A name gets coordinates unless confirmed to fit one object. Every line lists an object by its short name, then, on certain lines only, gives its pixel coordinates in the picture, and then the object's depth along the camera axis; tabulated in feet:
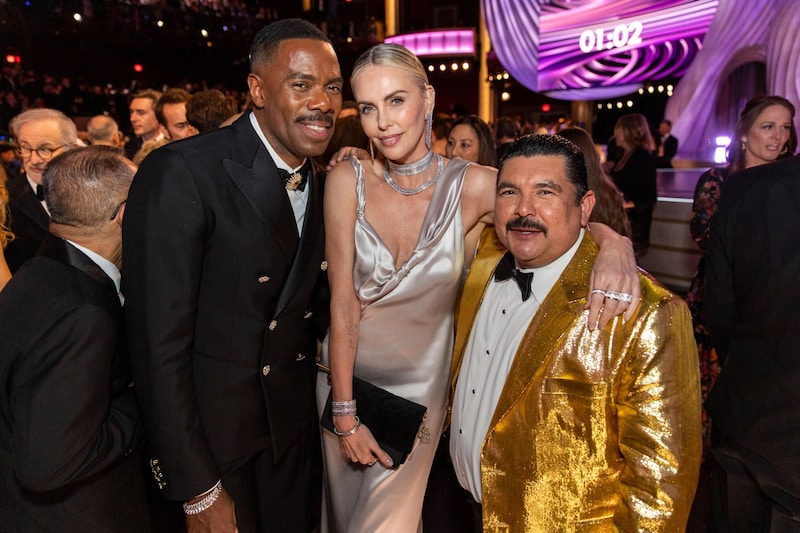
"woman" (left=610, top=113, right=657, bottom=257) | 16.48
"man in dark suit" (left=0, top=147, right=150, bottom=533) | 4.44
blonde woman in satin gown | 5.71
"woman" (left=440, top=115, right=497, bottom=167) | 13.50
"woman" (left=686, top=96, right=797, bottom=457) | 10.75
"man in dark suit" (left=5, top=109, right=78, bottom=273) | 9.87
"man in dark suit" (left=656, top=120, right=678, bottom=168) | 29.60
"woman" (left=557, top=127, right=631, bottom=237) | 8.74
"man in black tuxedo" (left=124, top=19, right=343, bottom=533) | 4.81
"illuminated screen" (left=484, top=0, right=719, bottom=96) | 29.53
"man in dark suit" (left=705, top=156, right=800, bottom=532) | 5.64
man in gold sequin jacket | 4.40
